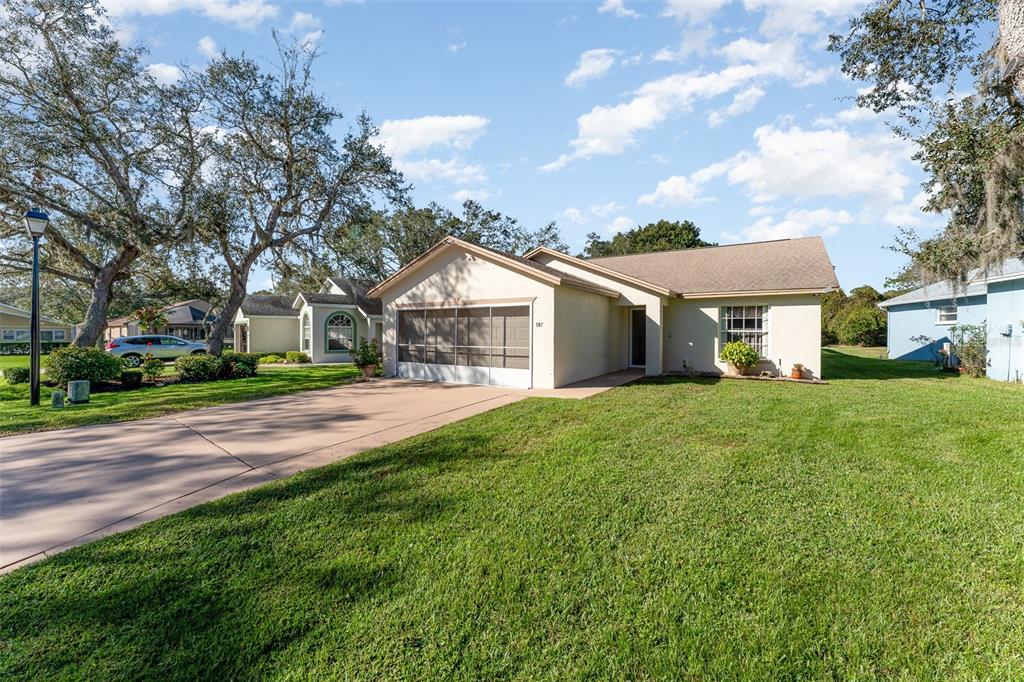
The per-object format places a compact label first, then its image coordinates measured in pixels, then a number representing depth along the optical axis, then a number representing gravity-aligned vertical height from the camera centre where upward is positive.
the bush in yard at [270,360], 21.64 -0.84
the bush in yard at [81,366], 11.16 -0.58
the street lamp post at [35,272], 9.15 +1.60
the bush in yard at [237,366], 14.38 -0.76
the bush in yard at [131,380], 11.90 -1.02
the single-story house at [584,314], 11.38 +0.87
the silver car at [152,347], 19.62 -0.16
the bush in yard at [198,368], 13.38 -0.76
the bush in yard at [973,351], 12.96 -0.28
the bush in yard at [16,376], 12.27 -0.92
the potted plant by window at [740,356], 12.41 -0.39
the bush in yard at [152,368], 12.84 -0.73
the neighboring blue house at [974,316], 11.62 +0.96
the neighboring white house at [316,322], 21.19 +1.17
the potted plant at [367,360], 13.99 -0.55
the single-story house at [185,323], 35.31 +1.77
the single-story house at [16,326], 31.09 +1.35
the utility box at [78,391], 9.30 -1.03
